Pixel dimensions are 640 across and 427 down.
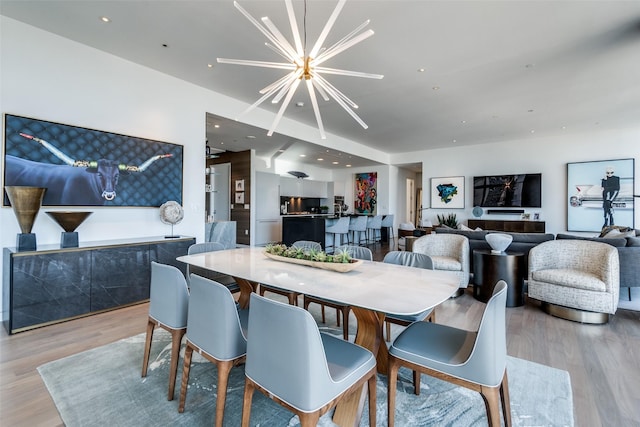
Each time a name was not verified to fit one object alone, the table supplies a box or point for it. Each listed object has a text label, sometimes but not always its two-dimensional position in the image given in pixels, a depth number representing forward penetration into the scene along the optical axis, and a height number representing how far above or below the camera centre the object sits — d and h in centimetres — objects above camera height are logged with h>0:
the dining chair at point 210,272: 299 -75
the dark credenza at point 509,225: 765 -34
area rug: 170 -118
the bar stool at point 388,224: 971 -39
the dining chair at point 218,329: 151 -62
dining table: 146 -42
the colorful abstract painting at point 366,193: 1066 +70
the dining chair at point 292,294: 265 -75
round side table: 371 -77
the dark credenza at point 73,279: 277 -70
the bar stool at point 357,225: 846 -38
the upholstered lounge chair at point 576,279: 310 -73
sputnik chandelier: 201 +114
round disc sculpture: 404 -2
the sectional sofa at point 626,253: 343 -48
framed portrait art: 681 +44
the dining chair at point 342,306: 250 -79
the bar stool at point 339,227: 762 -38
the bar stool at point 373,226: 905 -42
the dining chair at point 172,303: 186 -59
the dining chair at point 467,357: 135 -71
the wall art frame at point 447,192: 885 +60
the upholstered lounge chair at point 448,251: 412 -58
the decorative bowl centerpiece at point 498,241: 379 -37
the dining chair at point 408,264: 208 -43
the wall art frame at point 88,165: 302 +55
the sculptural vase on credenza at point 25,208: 282 +3
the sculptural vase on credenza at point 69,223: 310 -12
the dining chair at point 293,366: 118 -66
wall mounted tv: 782 +60
